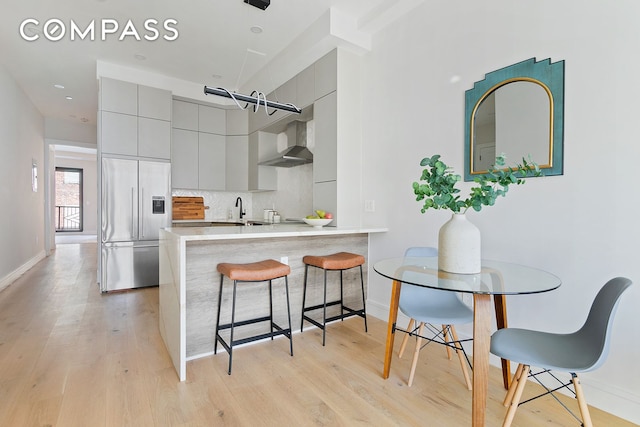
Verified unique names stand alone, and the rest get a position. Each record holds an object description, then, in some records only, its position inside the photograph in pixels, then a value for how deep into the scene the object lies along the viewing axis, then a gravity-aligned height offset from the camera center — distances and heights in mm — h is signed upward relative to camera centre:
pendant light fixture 2342 +864
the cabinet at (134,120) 4172 +1177
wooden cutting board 5178 -10
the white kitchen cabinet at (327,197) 3295 +118
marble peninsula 2148 -577
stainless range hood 4113 +730
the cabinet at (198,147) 4977 +964
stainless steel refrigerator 4176 -160
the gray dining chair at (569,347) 1339 -654
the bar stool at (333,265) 2643 -484
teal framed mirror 2000 +628
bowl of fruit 3123 -111
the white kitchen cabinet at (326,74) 3318 +1435
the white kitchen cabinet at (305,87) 3635 +1406
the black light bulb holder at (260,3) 2996 +1931
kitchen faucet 5629 +93
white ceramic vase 1736 -215
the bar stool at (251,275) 2174 -473
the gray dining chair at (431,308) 1933 -656
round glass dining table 1480 -362
